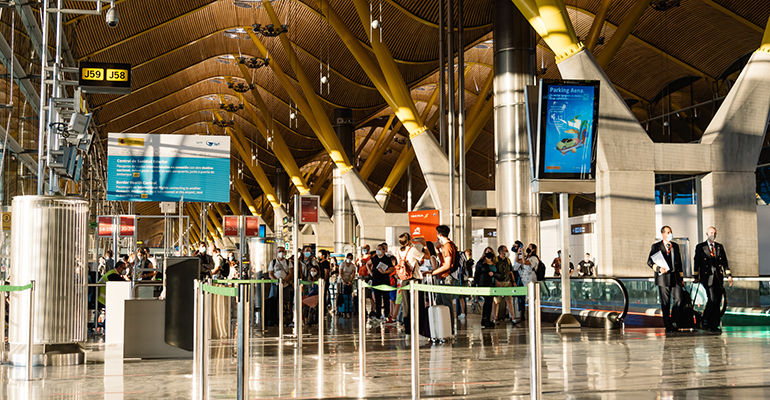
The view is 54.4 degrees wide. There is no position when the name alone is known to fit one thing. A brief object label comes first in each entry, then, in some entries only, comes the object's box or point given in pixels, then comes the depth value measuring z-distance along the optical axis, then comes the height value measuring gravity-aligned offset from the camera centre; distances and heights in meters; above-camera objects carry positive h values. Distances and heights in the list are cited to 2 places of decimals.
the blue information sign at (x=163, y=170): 14.02 +1.51
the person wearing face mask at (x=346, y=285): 18.91 -0.99
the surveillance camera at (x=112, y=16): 12.15 +3.81
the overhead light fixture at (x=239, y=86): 38.44 +8.35
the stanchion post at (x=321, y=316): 9.51 -0.90
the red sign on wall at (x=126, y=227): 24.45 +0.77
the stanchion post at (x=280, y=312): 11.80 -1.02
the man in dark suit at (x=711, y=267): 11.67 -0.37
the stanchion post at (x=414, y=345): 6.16 -0.83
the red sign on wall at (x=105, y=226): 28.38 +0.89
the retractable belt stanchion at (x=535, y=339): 4.61 -0.59
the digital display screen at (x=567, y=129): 11.75 +1.83
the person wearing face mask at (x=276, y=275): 15.42 -0.57
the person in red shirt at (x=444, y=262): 11.10 -0.24
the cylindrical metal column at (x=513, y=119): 22.31 +3.75
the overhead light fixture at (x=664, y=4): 25.38 +8.14
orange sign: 25.36 +0.75
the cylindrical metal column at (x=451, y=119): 24.20 +4.27
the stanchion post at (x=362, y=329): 7.70 -0.87
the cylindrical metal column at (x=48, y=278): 9.16 -0.34
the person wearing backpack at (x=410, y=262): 11.76 -0.25
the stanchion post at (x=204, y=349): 5.88 -0.79
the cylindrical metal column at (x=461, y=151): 24.86 +3.19
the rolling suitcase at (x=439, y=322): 10.98 -1.12
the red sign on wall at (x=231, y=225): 42.38 +1.31
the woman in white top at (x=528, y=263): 14.24 -0.37
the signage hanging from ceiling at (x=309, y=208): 17.34 +0.92
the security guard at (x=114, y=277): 14.06 -0.51
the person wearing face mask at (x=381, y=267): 14.89 -0.42
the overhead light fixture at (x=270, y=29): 29.25 +8.60
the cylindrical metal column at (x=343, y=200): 38.66 +2.47
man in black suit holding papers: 11.55 -0.40
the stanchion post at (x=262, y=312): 14.19 -1.27
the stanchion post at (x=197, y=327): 6.94 -0.74
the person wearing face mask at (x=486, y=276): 13.95 -0.56
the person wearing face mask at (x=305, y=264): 16.67 -0.40
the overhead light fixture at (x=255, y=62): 33.44 +8.41
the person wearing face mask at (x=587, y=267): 25.36 -0.76
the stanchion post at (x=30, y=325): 8.23 -0.84
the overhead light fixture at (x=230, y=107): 45.00 +8.51
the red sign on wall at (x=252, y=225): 43.59 +1.36
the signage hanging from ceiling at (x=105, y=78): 12.92 +3.01
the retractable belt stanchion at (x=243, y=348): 4.99 -0.67
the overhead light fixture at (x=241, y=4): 32.97 +10.81
